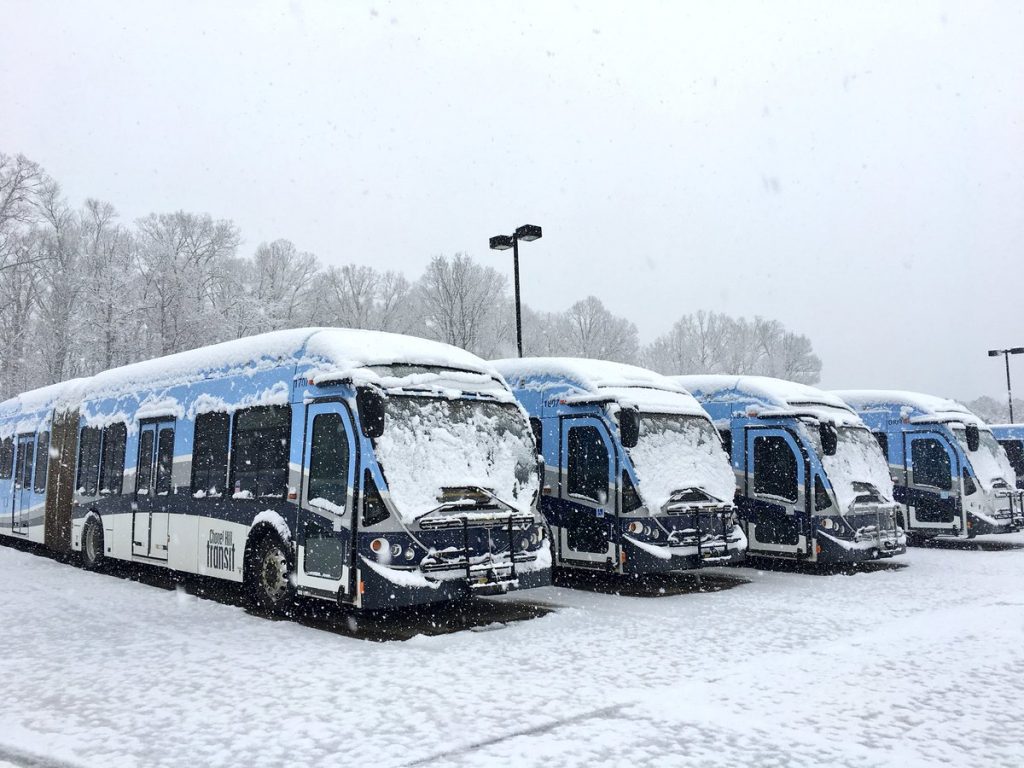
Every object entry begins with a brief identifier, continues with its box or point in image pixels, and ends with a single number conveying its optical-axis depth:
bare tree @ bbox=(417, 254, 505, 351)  48.06
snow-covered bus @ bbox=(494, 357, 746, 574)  12.02
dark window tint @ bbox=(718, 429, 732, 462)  15.30
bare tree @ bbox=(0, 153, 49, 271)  34.06
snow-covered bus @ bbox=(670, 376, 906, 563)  14.14
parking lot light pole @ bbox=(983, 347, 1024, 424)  42.15
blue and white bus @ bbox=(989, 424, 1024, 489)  25.45
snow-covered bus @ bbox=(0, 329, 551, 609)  9.15
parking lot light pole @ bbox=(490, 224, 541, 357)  21.52
